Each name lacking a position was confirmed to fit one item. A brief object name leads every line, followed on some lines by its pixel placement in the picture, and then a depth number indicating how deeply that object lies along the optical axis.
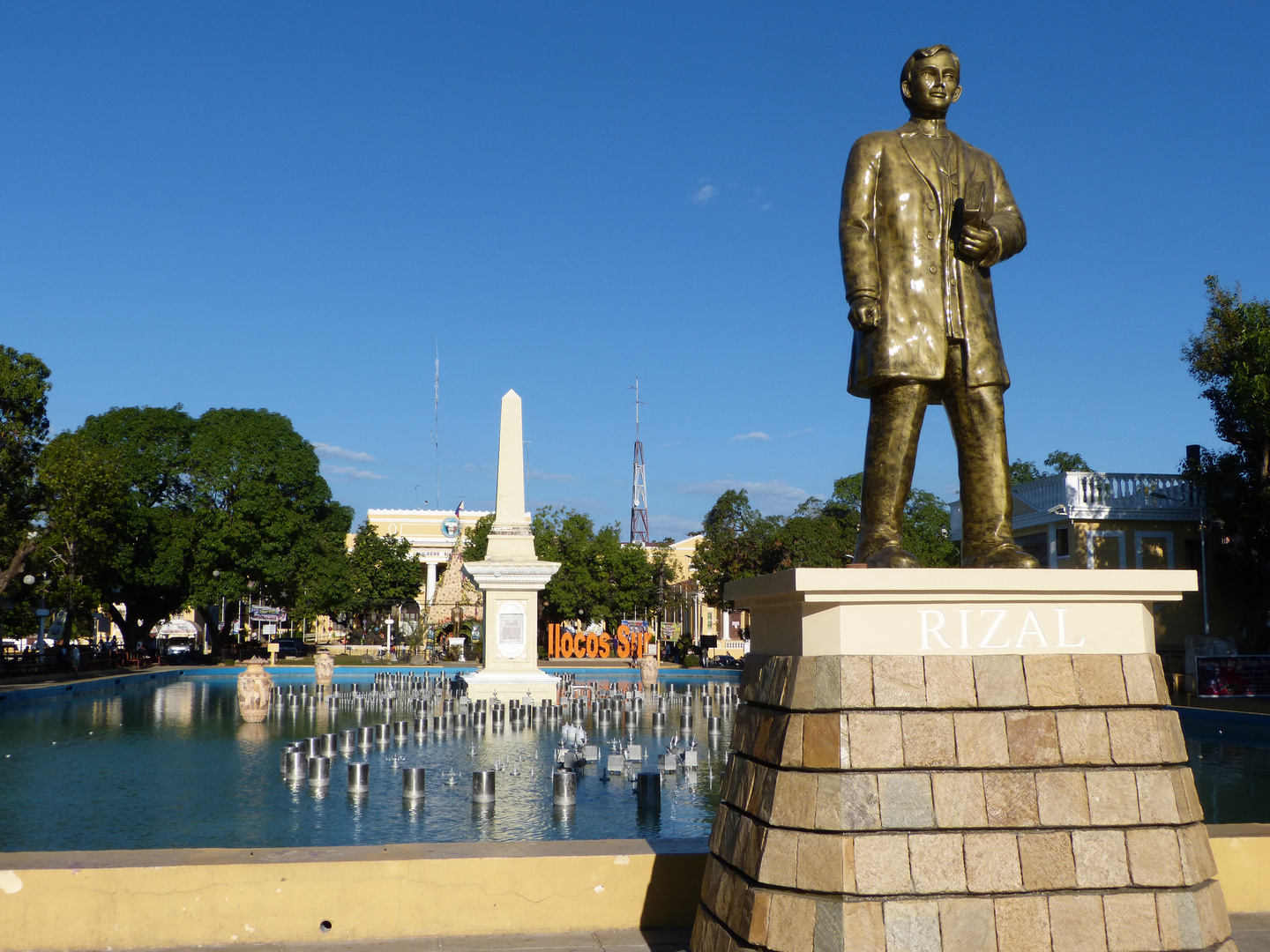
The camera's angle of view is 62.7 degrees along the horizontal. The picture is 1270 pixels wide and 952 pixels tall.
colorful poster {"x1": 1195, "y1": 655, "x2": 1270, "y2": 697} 25.95
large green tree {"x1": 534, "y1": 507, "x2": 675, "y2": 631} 54.53
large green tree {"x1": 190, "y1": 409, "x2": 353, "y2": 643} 44.12
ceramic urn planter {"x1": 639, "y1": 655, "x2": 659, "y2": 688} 32.62
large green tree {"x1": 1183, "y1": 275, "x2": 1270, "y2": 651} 29.28
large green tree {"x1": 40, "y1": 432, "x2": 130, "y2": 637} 31.55
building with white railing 34.25
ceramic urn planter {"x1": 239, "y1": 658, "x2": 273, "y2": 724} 21.83
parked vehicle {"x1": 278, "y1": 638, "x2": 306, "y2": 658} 52.90
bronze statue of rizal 5.82
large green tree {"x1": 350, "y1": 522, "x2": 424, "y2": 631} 61.88
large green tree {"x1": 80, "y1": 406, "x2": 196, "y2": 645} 41.91
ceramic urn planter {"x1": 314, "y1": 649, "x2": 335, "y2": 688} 30.65
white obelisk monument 22.88
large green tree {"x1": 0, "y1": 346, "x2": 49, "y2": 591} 30.92
